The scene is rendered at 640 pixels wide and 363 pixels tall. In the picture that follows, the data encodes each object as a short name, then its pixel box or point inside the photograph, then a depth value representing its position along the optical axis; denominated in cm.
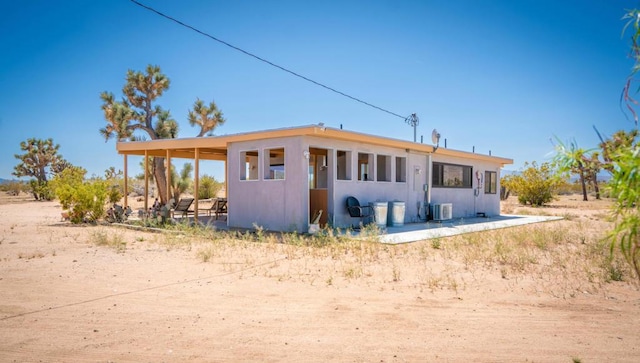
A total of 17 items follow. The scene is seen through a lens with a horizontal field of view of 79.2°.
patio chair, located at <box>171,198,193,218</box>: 1406
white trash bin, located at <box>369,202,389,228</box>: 1216
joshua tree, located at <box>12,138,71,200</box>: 3516
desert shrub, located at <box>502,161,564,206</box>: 2769
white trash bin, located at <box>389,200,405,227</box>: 1297
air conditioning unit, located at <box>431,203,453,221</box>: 1477
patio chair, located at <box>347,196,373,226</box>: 1163
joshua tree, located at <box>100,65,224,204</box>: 2127
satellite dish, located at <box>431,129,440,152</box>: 1431
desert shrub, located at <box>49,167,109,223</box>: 1351
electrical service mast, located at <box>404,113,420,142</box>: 1783
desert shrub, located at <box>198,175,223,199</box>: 2755
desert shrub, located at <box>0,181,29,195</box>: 3959
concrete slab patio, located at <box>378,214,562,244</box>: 995
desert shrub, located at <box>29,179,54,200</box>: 2991
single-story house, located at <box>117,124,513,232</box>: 1089
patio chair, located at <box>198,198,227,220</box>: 1491
